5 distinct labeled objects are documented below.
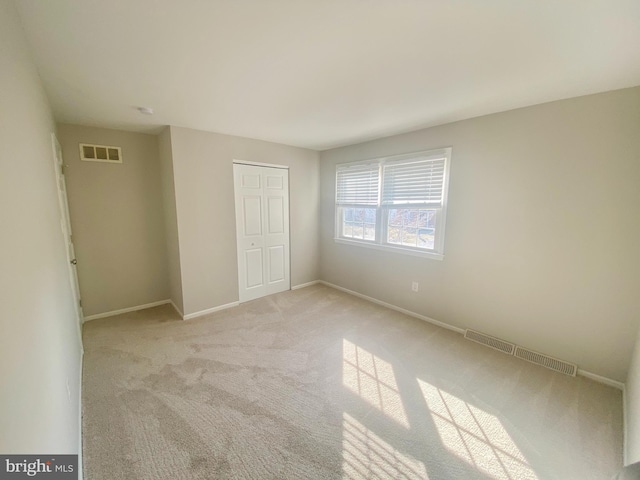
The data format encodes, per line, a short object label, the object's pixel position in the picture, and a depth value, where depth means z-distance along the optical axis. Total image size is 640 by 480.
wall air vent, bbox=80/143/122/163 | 3.02
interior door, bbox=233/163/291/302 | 3.70
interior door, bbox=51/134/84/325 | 2.35
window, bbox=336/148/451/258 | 3.03
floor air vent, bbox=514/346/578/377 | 2.26
